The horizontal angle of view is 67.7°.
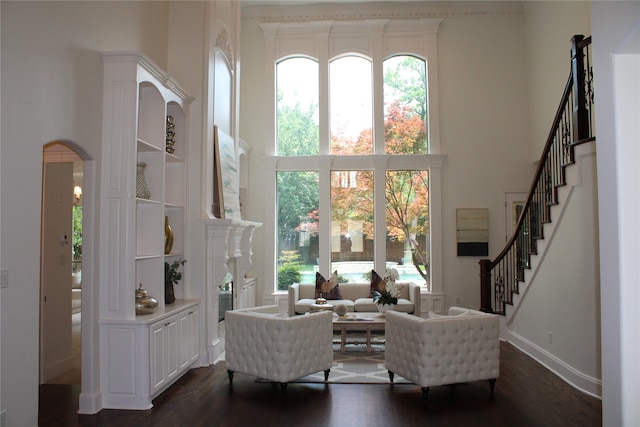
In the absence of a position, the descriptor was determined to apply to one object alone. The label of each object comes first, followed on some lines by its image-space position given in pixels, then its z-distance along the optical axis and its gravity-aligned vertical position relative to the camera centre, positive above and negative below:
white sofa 8.08 -1.19
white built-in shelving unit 4.38 -0.32
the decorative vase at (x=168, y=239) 5.62 -0.08
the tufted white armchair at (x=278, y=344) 4.77 -1.16
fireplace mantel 5.94 -0.41
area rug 5.29 -1.65
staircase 5.21 +0.57
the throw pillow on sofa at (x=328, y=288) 8.30 -0.99
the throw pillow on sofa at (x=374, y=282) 8.60 -0.91
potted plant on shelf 5.50 -0.54
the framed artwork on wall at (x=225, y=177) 6.36 +0.77
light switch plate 3.18 -0.30
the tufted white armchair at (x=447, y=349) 4.60 -1.16
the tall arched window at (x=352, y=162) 9.27 +1.35
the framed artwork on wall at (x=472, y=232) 9.11 -0.02
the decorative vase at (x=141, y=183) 4.88 +0.52
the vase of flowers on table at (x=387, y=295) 6.74 -0.92
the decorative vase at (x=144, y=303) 4.68 -0.69
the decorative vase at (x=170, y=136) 5.70 +1.17
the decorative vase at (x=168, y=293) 5.49 -0.70
